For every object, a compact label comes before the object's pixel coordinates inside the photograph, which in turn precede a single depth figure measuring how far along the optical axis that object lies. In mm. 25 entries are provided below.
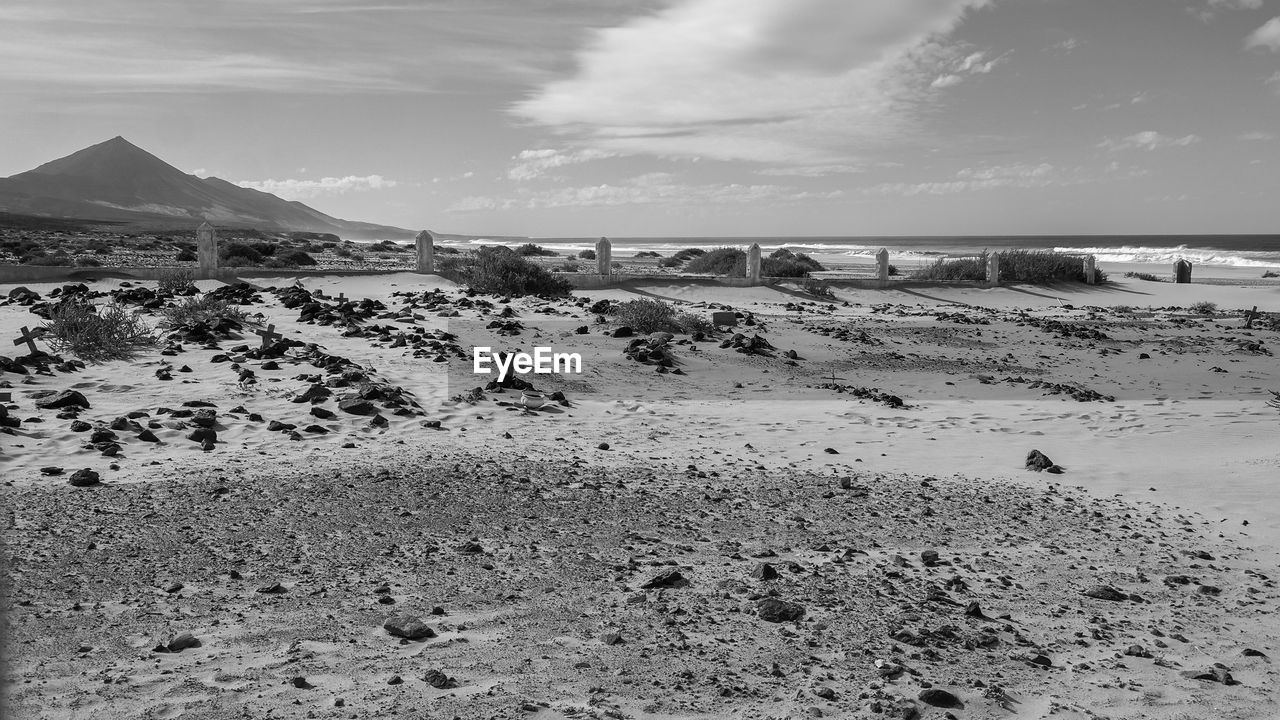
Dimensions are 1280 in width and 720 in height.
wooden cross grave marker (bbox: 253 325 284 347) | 11550
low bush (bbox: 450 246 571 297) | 21656
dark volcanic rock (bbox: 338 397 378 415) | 8484
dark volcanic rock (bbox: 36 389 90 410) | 8035
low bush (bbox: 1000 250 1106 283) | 30688
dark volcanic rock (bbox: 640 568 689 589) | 4805
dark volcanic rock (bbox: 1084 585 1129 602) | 4798
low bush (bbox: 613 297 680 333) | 15453
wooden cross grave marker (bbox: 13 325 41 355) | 10211
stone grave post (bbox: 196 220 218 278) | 22859
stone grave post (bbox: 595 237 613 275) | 26344
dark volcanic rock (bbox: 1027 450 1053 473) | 7543
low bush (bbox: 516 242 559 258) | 42844
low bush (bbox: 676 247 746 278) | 32375
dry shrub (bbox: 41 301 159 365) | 10734
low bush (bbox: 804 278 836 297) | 25219
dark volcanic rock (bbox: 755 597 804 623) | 4410
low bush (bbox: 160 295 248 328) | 13625
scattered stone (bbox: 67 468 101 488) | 6047
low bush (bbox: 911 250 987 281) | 30875
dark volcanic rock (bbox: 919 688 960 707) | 3604
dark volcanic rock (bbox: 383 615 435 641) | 4074
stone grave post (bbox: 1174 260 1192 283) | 33406
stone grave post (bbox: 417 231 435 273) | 25094
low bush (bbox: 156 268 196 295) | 19234
